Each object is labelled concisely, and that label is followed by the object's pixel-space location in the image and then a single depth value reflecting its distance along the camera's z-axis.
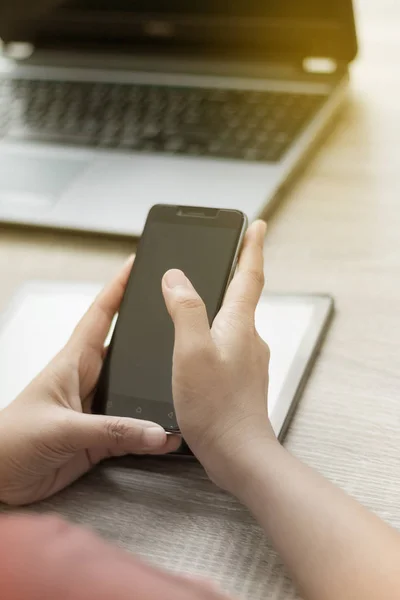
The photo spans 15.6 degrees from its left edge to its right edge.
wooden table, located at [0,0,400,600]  0.87
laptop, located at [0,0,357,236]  1.11
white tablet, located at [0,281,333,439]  0.94
